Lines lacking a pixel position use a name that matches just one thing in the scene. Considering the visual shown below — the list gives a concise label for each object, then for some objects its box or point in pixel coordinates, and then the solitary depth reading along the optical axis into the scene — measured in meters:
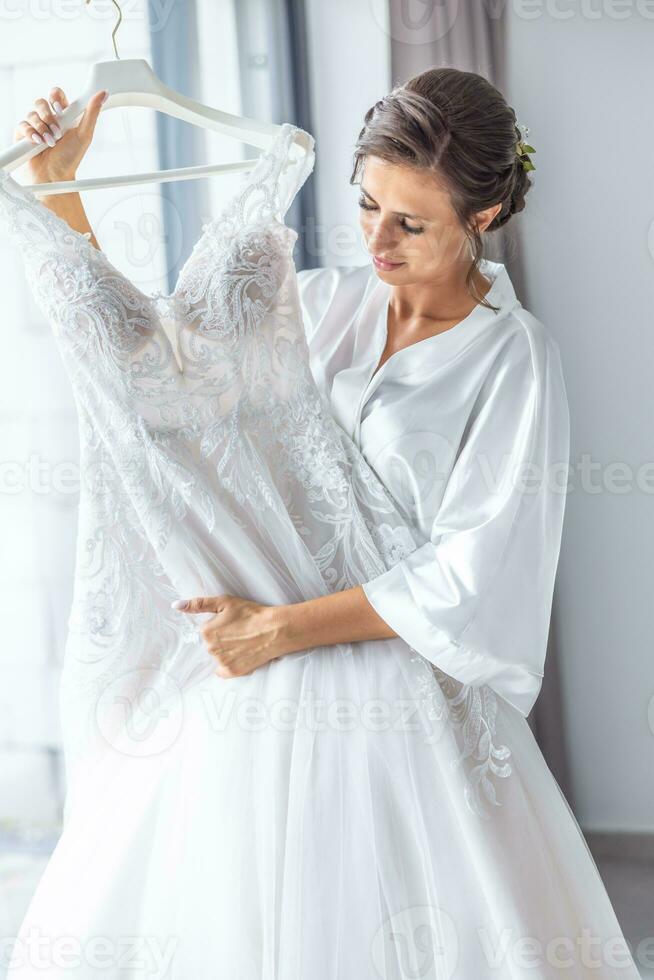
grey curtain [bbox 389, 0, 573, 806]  1.75
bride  1.01
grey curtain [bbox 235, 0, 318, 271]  1.80
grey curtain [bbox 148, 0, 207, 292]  1.74
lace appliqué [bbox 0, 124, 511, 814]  1.06
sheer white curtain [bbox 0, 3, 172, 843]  1.74
